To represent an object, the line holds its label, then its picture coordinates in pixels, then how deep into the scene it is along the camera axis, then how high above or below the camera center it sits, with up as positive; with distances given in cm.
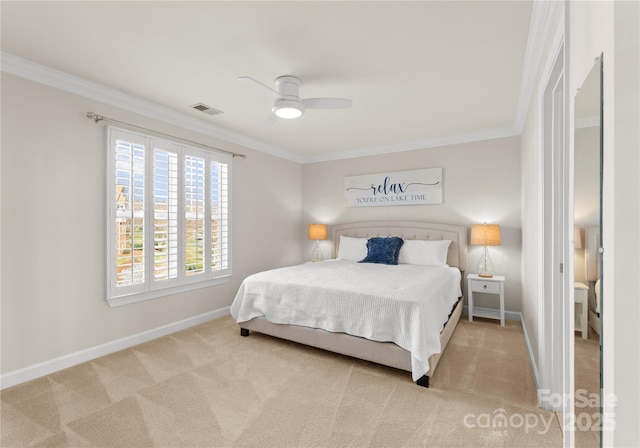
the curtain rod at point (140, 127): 293 +100
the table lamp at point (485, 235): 398 -16
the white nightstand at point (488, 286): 384 -80
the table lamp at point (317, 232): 534 -16
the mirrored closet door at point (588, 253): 101 -11
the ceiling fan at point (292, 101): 270 +107
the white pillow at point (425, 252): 423 -41
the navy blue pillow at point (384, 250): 432 -39
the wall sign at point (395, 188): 470 +55
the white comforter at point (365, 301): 246 -73
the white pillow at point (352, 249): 476 -41
